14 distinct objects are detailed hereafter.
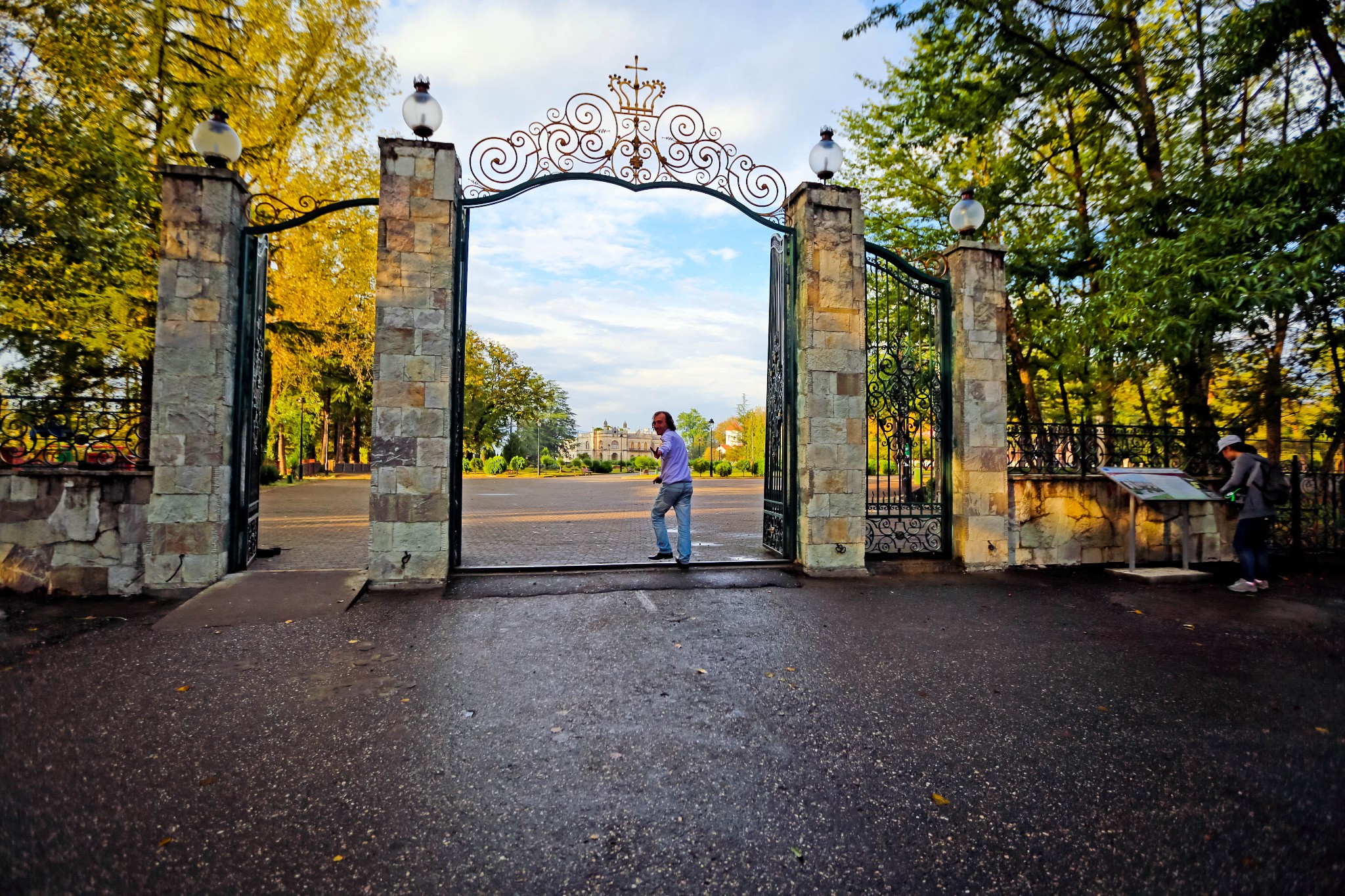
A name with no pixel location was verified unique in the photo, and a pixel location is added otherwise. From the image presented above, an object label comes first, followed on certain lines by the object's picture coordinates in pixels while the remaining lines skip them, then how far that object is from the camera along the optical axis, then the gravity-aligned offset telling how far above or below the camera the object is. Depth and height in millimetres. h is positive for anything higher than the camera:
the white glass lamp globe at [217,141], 6391 +3212
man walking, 7609 -274
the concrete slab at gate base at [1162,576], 7461 -1296
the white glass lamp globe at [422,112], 6621 +3638
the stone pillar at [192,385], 6227 +716
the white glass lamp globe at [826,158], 7516 +3643
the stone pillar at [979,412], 7738 +664
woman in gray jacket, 6855 -555
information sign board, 7340 -197
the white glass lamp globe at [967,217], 7875 +3104
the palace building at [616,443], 110875 +3340
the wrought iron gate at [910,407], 8000 +727
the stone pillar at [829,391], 7418 +858
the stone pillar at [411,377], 6535 +850
